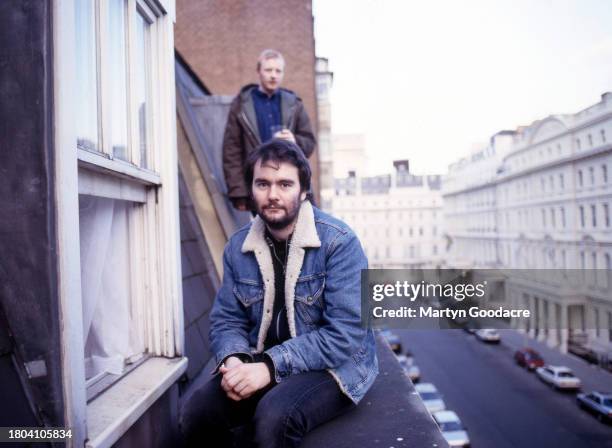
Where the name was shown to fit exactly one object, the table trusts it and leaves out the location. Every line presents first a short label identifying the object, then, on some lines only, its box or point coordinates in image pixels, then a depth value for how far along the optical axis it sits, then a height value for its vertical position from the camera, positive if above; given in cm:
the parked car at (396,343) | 2654 -668
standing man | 392 +98
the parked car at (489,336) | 2716 -663
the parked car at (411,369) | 2045 -653
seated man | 174 -37
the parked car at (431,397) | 1522 -601
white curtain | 178 -20
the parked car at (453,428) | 1238 -595
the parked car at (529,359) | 2133 -645
